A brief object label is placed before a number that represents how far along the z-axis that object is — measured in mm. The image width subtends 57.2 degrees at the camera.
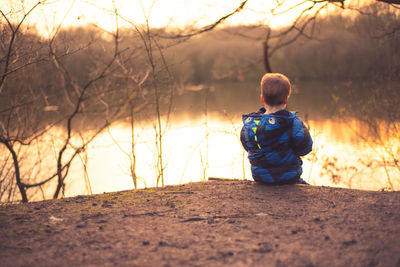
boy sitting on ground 3543
